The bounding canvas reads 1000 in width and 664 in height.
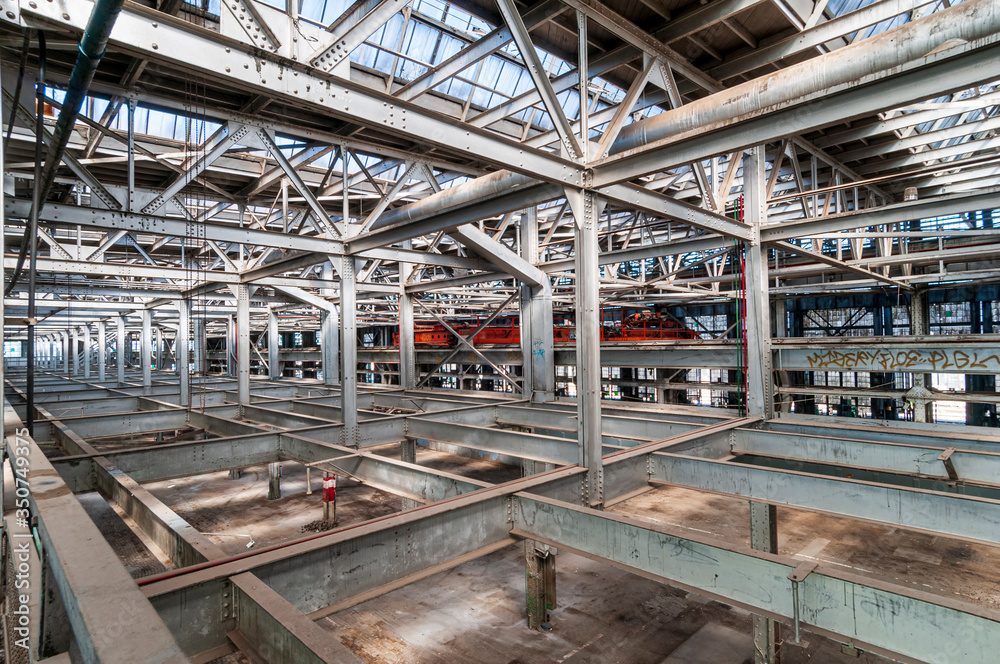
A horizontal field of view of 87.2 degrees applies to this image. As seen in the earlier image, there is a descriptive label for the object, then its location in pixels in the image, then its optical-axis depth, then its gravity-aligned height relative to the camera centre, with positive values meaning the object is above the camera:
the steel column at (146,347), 19.16 +0.32
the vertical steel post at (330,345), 16.83 +0.20
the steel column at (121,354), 19.59 +0.10
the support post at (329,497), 8.14 -2.27
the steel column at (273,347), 21.08 +0.24
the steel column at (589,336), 5.68 +0.10
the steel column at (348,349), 9.10 +0.03
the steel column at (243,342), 12.44 +0.27
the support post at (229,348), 22.27 +0.26
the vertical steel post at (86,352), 27.88 +0.28
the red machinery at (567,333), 19.22 +0.49
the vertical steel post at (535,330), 11.51 +0.36
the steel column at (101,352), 24.15 +0.23
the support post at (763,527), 6.44 -2.32
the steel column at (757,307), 8.62 +0.55
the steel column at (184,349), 14.20 +0.16
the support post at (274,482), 11.07 -2.74
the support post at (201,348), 15.07 +0.20
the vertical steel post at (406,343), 14.71 +0.18
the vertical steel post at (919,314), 17.39 +0.78
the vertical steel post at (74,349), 32.59 +0.50
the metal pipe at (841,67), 3.47 +2.07
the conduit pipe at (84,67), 2.02 +1.49
